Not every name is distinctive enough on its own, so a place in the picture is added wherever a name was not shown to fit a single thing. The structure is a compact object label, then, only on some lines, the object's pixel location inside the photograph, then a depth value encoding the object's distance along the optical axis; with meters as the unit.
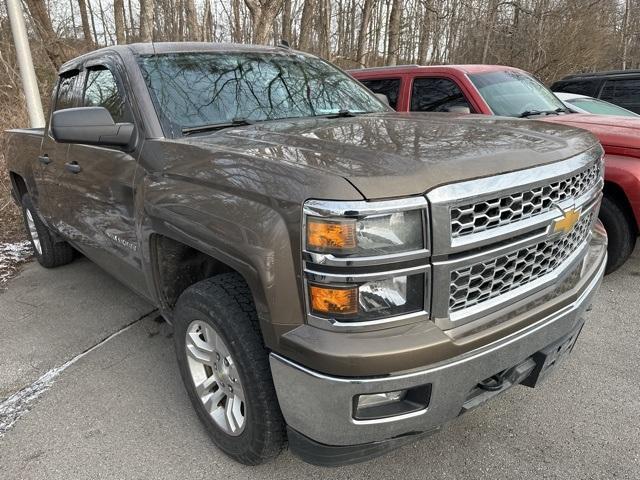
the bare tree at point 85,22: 15.48
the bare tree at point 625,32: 25.73
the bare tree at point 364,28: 15.91
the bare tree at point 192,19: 14.48
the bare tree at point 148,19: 12.20
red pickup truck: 3.91
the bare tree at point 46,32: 11.84
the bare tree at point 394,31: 16.03
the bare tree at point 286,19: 17.75
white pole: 6.77
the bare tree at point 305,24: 12.45
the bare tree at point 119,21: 14.72
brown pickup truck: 1.63
